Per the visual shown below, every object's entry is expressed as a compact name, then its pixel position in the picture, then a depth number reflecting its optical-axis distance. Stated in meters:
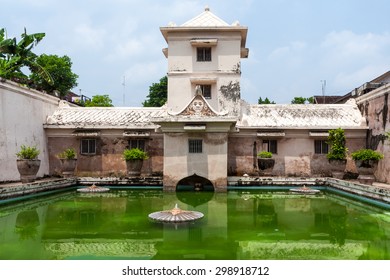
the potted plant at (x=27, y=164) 13.09
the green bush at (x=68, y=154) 15.88
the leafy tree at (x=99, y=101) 34.15
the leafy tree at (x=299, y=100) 39.59
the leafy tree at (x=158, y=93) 38.44
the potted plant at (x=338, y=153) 15.41
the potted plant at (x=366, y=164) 13.14
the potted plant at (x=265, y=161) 15.73
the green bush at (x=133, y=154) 15.23
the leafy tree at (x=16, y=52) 16.16
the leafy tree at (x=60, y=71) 30.36
